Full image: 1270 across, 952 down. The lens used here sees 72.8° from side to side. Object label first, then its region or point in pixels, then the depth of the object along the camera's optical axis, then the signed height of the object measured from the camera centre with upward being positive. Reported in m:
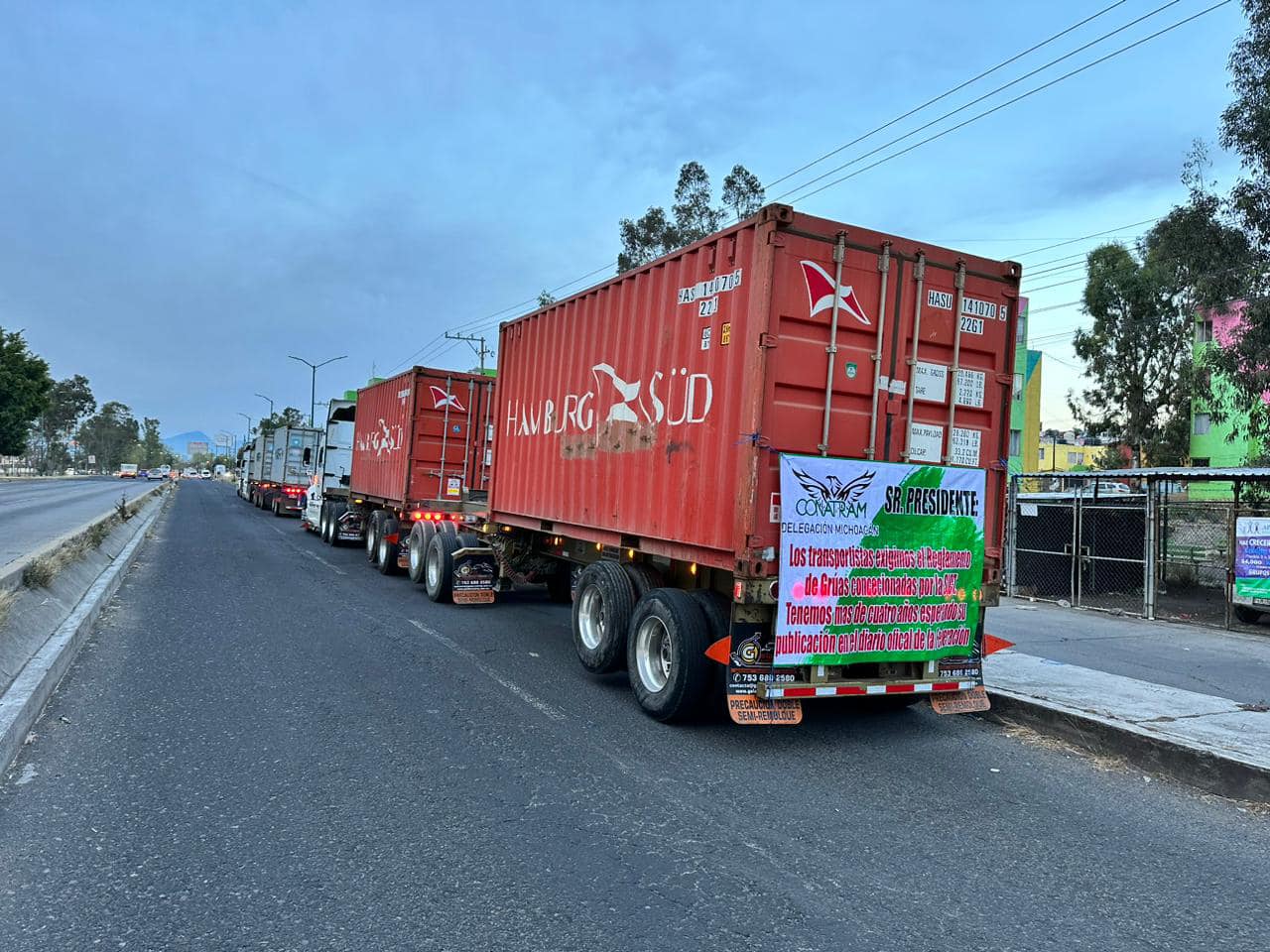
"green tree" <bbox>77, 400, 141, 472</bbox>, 129.75 +4.39
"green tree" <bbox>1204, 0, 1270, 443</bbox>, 15.34 +6.57
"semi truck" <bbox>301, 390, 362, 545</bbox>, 21.11 +0.43
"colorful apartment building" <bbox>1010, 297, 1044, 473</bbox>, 39.62 +5.90
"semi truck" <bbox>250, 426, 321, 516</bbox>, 32.75 +0.27
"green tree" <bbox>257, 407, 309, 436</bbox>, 90.95 +6.99
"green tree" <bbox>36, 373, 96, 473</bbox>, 98.38 +5.41
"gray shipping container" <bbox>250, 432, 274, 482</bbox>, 38.11 +0.69
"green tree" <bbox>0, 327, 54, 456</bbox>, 54.94 +4.41
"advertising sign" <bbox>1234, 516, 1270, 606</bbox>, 12.24 -0.19
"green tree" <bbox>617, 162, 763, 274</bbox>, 31.05 +10.85
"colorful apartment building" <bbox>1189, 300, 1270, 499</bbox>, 31.00 +3.89
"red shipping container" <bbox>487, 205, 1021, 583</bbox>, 5.76 +1.03
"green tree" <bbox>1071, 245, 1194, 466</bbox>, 29.88 +6.71
